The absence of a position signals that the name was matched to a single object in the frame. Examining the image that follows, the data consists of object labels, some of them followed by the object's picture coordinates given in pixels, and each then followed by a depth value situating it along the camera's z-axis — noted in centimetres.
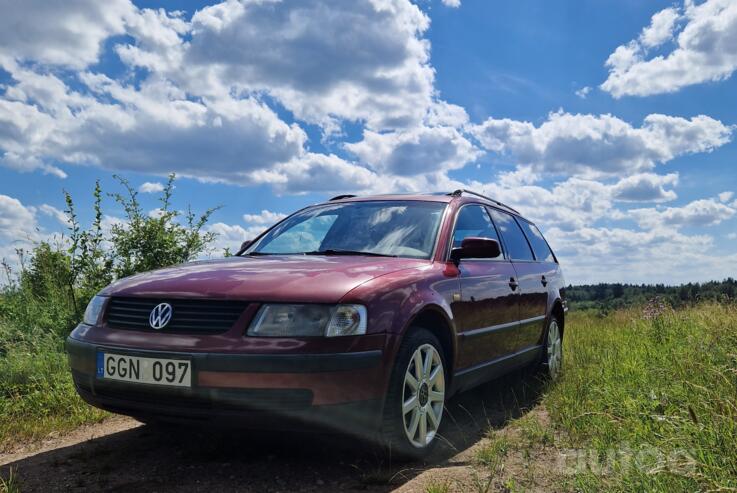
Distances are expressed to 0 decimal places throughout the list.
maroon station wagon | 295
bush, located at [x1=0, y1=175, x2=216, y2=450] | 533
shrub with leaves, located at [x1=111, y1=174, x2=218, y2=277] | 880
